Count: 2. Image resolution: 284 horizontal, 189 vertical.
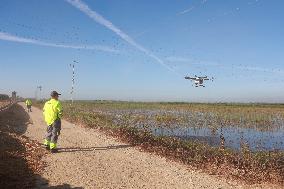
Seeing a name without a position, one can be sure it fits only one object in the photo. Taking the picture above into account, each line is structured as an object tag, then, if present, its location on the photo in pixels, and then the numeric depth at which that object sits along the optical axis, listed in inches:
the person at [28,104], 1105.6
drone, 496.2
